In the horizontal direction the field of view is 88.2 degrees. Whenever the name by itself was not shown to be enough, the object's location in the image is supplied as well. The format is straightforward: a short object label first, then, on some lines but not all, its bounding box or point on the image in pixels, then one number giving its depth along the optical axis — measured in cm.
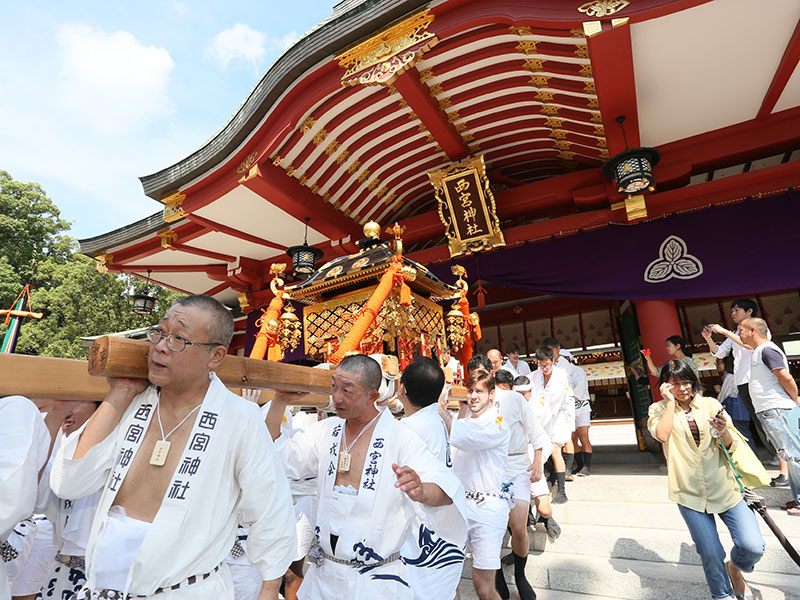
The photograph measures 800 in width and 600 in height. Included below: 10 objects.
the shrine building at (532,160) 442
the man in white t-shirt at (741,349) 406
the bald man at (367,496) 179
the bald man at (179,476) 122
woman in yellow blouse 254
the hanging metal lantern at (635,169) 477
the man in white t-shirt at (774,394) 351
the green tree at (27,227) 1734
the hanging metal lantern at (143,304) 890
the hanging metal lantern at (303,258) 668
